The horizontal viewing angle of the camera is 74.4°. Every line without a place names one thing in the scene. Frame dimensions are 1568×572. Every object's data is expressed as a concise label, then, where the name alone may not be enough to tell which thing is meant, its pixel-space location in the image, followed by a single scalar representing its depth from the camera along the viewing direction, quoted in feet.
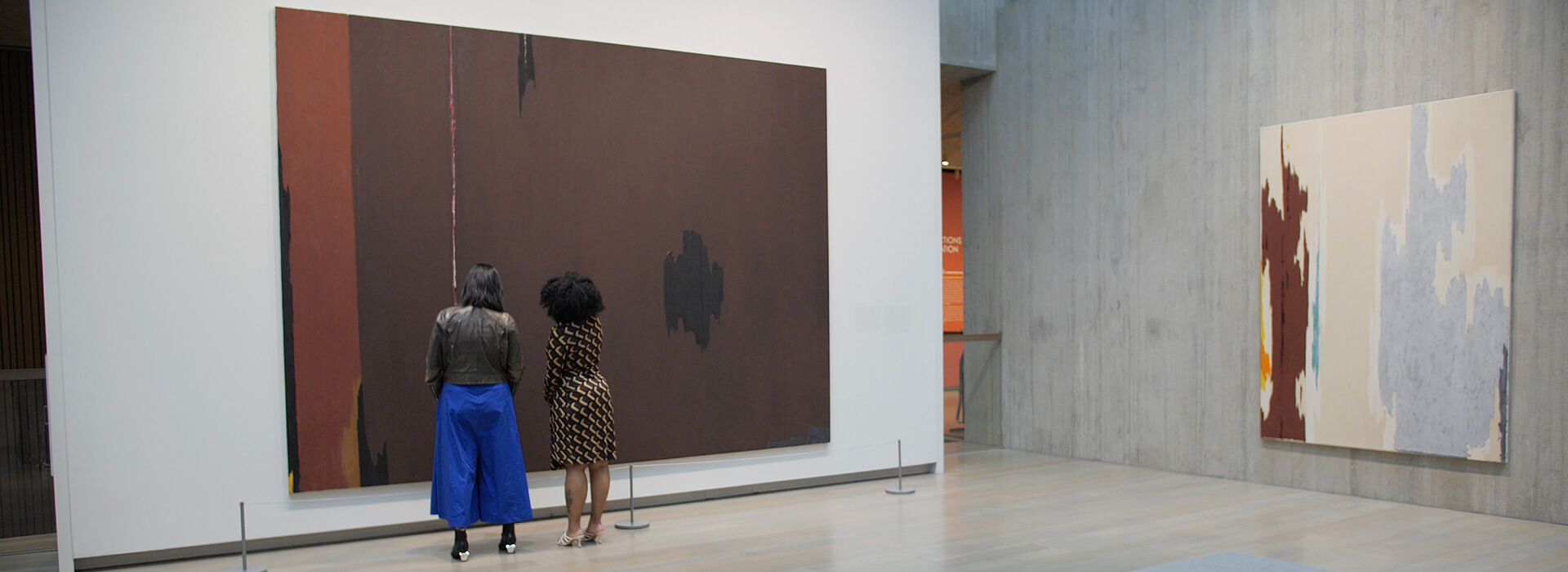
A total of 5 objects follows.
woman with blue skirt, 17.26
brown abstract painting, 18.85
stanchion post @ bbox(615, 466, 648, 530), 19.47
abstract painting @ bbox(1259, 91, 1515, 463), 20.27
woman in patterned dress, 18.30
